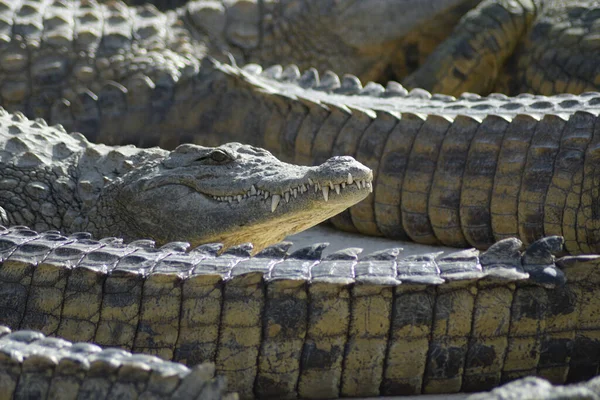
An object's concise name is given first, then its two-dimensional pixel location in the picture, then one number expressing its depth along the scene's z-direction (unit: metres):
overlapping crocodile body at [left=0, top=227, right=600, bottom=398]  5.47
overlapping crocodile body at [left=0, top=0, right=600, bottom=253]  8.46
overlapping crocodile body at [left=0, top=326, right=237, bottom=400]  4.41
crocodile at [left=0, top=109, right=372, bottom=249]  7.31
